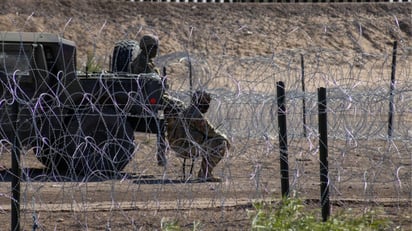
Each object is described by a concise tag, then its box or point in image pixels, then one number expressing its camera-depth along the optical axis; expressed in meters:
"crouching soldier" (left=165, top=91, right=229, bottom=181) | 24.08
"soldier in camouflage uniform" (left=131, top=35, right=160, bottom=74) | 27.50
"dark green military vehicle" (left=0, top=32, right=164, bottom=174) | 25.22
